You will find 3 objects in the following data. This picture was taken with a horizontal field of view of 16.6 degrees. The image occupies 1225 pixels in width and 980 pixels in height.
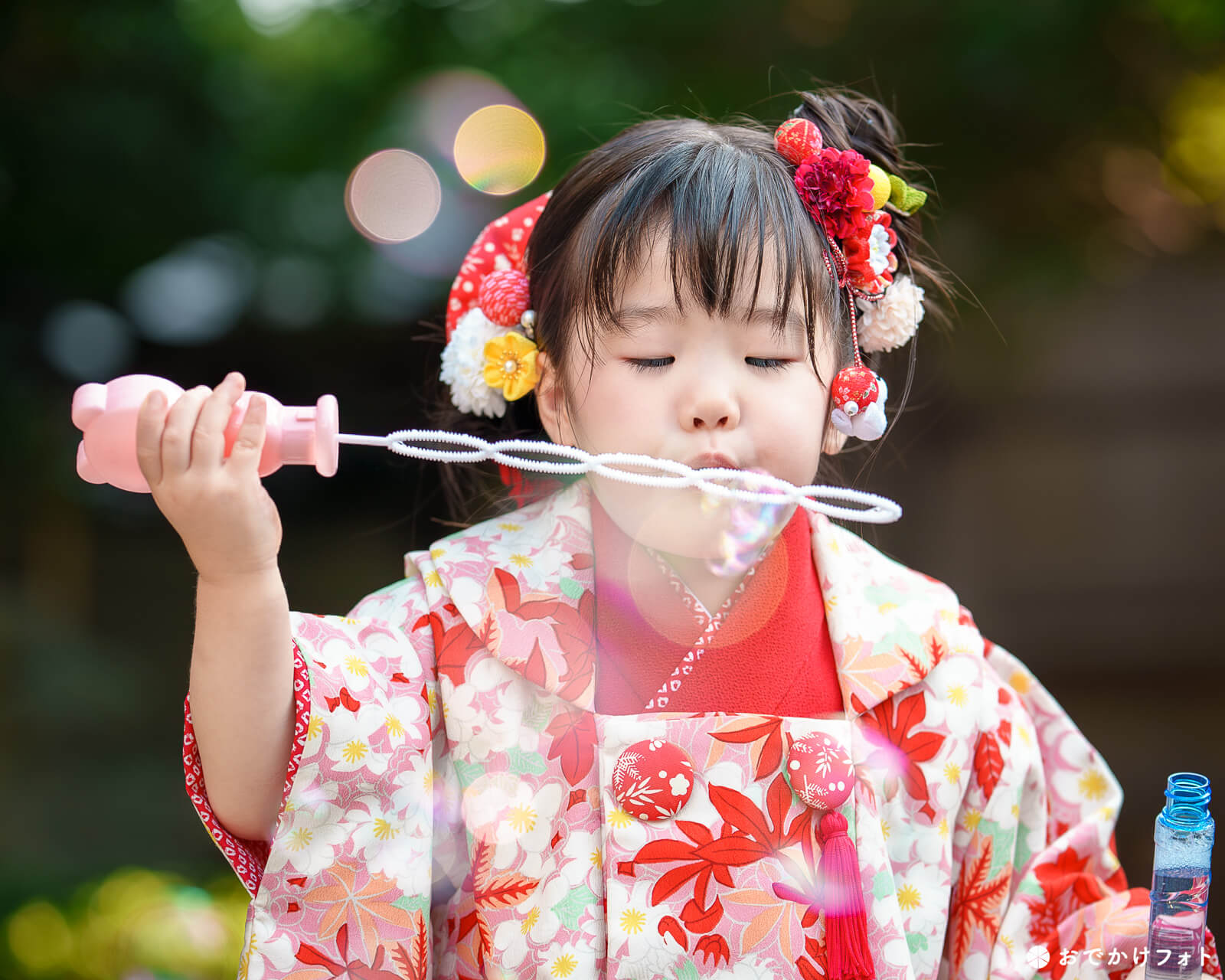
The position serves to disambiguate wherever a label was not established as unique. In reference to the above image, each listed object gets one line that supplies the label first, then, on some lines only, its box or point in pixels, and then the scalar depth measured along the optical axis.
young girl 1.70
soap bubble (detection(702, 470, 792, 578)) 1.72
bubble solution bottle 1.66
